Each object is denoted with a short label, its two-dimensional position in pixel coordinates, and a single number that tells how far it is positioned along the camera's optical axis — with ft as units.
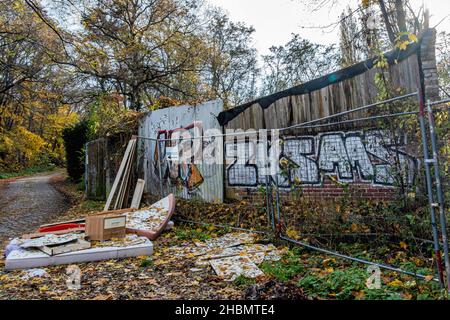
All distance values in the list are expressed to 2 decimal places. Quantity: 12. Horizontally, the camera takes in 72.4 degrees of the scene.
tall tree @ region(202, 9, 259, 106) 55.98
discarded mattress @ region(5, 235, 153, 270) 13.97
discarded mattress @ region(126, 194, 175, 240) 18.72
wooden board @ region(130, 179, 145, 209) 27.32
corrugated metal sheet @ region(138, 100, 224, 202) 25.15
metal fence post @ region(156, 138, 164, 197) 26.24
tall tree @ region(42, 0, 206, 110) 43.88
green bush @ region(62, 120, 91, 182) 49.88
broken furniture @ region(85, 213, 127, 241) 16.98
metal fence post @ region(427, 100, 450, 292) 8.68
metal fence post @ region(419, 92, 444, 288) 8.95
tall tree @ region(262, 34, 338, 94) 49.19
